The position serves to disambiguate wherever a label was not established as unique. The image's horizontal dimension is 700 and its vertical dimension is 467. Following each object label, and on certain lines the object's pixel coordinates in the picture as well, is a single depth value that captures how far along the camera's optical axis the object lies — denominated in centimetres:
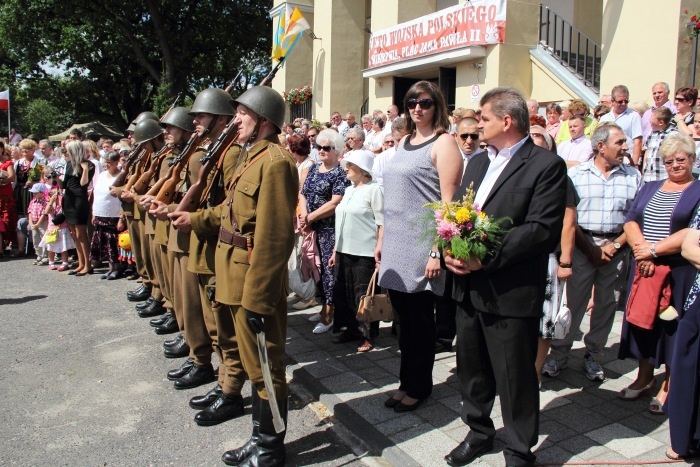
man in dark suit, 310
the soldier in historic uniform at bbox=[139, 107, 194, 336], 550
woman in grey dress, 393
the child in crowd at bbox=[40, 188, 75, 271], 962
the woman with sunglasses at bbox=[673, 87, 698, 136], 731
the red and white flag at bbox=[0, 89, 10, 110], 1756
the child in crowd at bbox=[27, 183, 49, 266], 1016
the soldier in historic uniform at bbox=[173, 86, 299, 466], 333
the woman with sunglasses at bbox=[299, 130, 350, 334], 581
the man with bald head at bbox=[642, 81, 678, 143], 785
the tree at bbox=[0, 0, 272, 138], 2769
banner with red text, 1173
